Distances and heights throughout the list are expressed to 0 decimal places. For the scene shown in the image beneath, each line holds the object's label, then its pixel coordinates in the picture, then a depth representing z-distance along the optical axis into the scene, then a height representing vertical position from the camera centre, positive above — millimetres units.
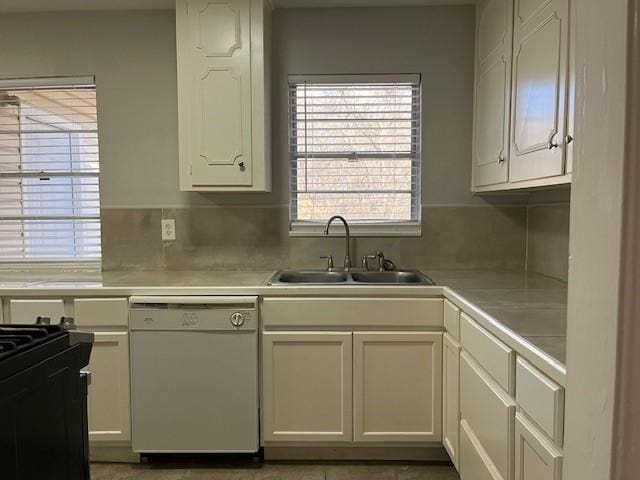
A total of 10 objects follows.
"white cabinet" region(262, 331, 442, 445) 2135 -759
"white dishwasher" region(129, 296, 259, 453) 2096 -689
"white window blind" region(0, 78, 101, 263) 2732 +293
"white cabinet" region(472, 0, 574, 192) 1525 +504
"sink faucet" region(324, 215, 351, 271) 2572 -68
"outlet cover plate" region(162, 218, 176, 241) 2709 -43
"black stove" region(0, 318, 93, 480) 783 -342
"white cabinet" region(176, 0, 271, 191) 2334 +661
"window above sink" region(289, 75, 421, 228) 2678 +413
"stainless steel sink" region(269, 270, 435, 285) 2518 -298
